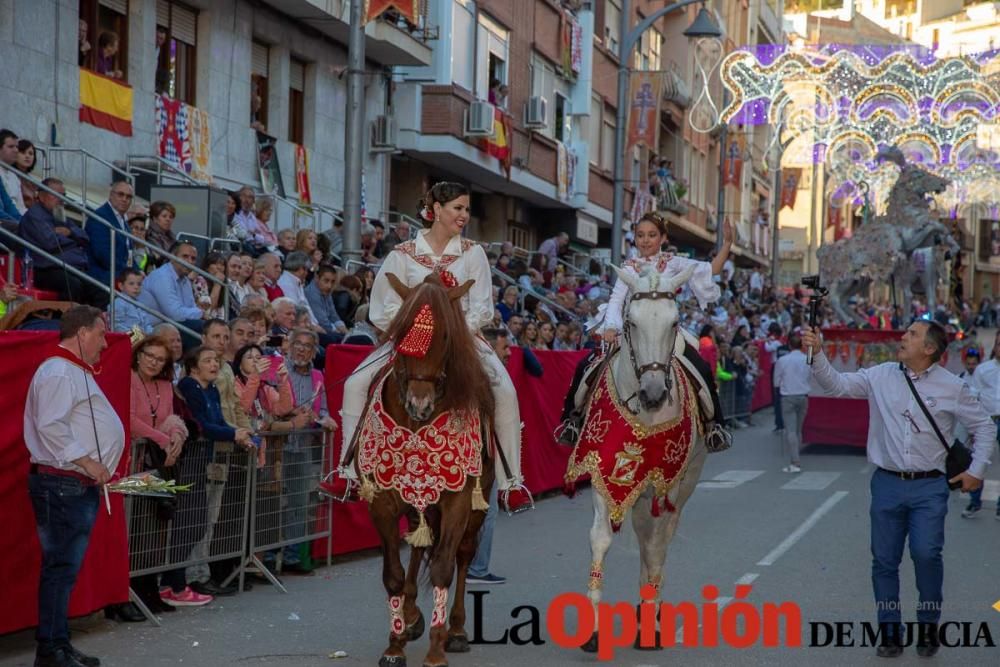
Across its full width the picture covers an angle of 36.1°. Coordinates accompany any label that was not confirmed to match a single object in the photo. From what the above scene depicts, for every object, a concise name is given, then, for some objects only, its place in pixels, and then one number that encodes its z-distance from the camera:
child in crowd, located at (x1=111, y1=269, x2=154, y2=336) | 13.04
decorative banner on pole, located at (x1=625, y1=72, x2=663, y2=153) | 31.27
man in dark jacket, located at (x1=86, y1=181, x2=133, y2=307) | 13.71
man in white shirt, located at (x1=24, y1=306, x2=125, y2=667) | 8.01
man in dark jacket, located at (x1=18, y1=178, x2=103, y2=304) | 13.02
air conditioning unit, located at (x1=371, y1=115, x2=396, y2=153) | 26.86
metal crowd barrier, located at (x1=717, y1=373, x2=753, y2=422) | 28.82
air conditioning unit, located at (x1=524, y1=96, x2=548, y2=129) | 32.91
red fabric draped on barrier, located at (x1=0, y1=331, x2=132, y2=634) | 8.43
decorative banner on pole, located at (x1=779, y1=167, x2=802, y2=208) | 61.06
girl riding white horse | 9.72
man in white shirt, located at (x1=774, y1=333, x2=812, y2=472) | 21.42
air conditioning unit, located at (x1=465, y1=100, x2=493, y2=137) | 28.41
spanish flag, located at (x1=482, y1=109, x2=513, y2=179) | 29.72
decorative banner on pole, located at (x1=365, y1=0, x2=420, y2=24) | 17.84
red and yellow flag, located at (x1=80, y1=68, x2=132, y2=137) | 18.36
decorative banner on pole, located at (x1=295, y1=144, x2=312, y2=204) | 24.27
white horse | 8.80
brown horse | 8.03
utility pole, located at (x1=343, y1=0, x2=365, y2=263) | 17.22
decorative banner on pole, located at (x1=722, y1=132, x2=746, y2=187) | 47.94
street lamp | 26.80
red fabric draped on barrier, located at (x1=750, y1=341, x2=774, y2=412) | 33.84
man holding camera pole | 8.92
